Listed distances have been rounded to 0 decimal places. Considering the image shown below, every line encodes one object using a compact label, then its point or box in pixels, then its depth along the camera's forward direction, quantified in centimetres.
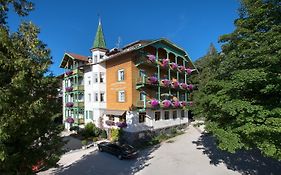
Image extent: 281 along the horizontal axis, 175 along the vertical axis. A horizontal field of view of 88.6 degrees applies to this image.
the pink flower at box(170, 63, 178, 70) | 2173
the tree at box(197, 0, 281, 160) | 774
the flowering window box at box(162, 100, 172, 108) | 2003
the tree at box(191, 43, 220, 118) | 1125
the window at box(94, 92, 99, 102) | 2187
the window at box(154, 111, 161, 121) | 2052
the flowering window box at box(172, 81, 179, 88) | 2167
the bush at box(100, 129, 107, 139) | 2046
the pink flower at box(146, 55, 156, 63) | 1945
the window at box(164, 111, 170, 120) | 2174
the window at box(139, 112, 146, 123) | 1916
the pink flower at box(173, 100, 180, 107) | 2122
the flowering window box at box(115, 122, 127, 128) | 1858
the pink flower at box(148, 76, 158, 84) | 1909
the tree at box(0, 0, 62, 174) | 463
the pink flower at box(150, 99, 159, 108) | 1872
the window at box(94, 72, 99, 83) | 2192
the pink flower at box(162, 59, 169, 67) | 2054
